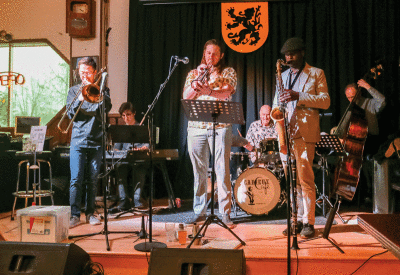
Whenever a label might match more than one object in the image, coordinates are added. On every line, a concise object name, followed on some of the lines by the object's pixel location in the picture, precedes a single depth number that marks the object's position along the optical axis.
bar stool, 4.29
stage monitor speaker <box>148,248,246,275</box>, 2.02
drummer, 5.50
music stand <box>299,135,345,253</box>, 3.00
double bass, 2.93
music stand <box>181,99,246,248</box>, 2.99
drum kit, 4.29
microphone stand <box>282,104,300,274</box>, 2.30
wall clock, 6.38
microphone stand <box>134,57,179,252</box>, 2.83
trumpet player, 3.58
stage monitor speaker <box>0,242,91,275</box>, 2.15
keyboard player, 5.12
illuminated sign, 7.28
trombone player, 3.85
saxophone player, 3.25
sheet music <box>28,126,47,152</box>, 4.58
